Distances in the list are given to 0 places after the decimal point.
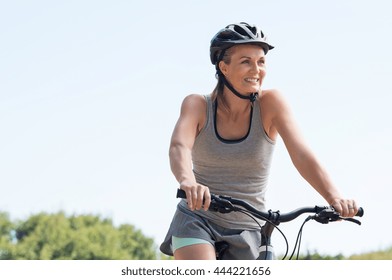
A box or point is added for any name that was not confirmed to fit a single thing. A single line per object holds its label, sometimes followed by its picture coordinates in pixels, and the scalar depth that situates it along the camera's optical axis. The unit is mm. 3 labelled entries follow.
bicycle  7449
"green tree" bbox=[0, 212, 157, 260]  110500
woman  8539
